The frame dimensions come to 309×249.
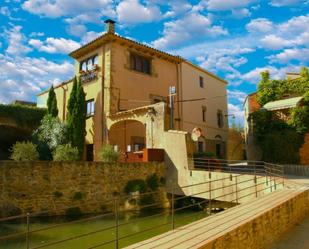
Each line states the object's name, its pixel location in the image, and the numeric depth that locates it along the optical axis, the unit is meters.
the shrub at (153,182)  18.56
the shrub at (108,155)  18.92
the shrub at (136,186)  17.78
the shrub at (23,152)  17.00
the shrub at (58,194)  15.51
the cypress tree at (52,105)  24.80
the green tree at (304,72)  25.65
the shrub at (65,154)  18.25
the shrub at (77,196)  16.05
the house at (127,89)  23.62
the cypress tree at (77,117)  22.41
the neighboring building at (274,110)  24.61
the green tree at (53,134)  22.02
